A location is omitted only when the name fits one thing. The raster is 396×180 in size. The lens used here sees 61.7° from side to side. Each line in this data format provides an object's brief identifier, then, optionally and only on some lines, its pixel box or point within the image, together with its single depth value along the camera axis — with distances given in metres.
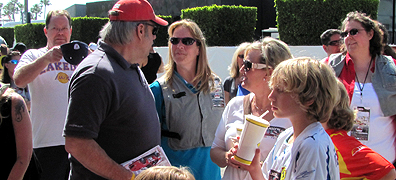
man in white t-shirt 3.28
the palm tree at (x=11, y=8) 114.12
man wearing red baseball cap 1.78
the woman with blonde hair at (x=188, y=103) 2.90
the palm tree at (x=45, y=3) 110.69
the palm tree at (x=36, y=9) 115.97
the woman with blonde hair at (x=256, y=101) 2.43
